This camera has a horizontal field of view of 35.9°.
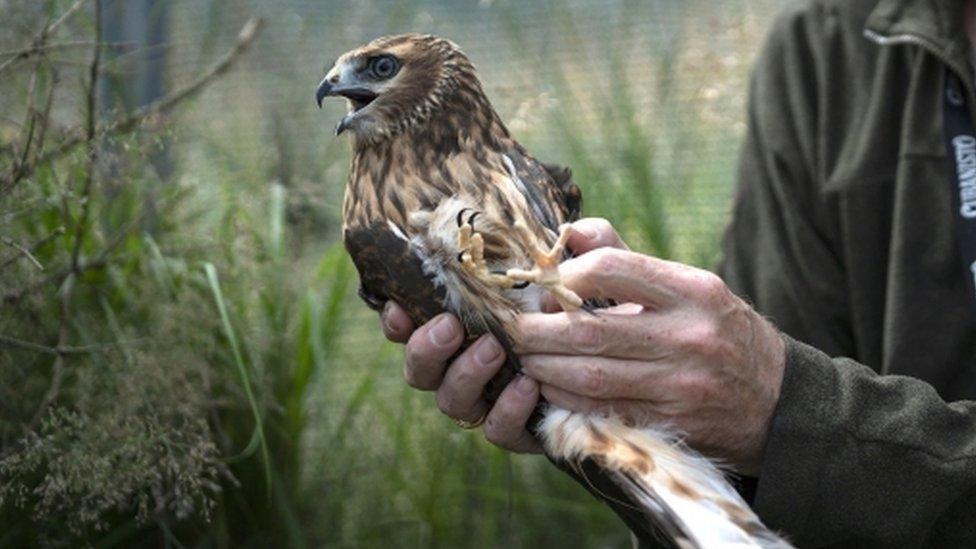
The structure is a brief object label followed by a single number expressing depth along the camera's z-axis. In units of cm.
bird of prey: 243
